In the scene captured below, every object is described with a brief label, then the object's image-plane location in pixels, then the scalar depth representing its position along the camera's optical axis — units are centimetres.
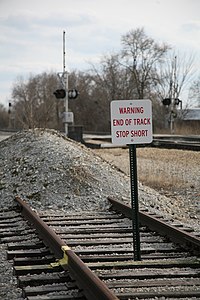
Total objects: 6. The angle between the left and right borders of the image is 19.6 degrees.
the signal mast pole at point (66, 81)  3329
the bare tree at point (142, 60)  6956
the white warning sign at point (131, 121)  575
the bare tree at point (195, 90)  7394
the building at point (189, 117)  6682
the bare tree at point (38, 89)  7588
